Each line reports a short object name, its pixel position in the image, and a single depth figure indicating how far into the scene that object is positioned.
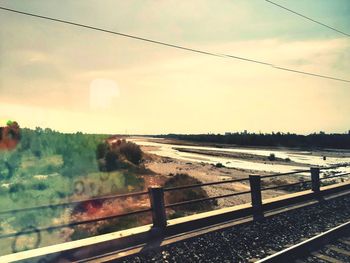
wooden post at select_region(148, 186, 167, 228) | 8.70
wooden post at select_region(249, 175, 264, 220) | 10.97
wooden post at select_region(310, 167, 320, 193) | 13.62
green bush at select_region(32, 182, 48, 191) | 24.38
